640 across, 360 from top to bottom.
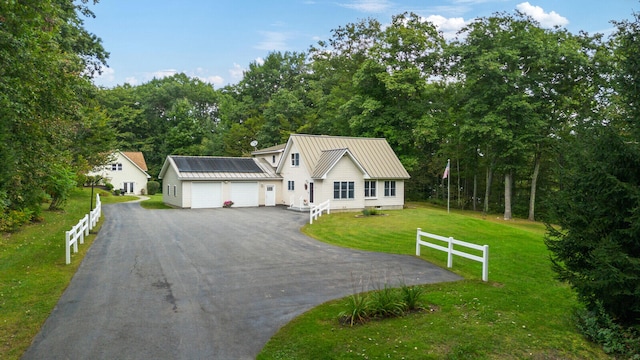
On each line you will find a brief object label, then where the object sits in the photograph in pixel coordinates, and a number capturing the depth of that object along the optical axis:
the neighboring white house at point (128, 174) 47.38
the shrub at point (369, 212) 24.38
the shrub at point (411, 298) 7.87
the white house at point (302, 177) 27.86
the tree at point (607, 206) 6.33
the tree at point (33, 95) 9.62
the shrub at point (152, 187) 50.19
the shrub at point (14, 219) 14.36
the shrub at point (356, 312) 7.19
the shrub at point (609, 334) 6.36
